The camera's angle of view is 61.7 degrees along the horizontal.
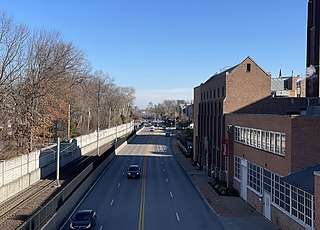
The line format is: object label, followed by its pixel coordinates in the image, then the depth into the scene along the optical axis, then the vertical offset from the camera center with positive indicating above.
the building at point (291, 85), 43.61 +5.91
